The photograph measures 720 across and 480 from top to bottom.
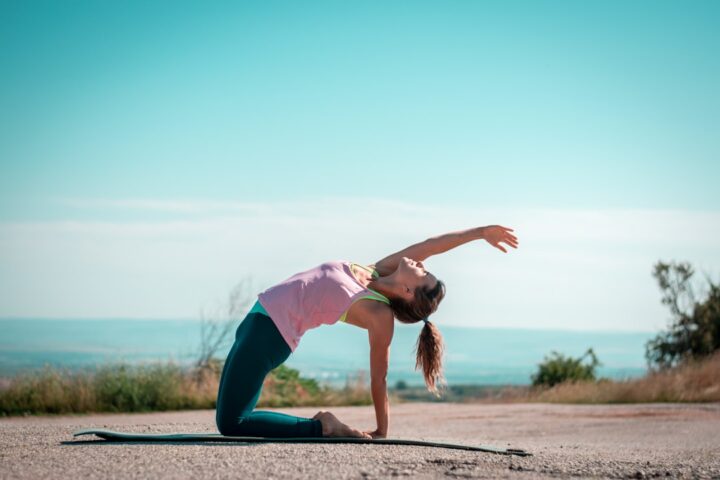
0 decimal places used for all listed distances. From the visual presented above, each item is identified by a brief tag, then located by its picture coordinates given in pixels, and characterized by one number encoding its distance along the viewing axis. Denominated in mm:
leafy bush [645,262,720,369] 19062
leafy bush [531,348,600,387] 17062
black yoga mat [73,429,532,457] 5414
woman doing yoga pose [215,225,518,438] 5305
